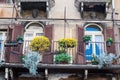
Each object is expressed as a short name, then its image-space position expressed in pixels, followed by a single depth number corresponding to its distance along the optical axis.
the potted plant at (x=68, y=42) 10.00
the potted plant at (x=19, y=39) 10.11
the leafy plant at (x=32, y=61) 9.42
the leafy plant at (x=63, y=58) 9.84
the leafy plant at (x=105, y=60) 9.53
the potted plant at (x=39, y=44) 9.98
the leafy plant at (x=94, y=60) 9.80
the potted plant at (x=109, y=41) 10.11
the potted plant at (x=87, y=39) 10.21
